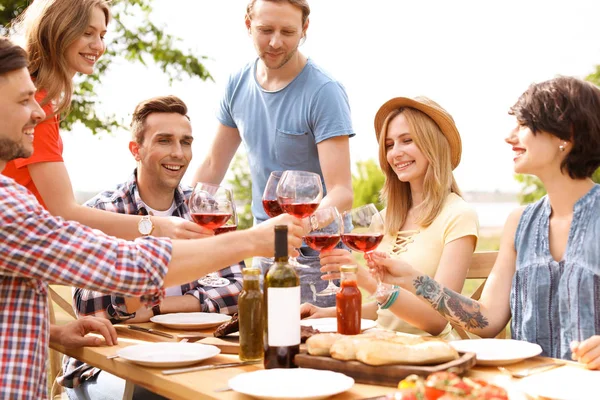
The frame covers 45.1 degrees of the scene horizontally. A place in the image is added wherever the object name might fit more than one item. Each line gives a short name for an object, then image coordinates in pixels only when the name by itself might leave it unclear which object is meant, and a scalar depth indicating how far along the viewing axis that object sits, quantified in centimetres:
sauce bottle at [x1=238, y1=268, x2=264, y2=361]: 218
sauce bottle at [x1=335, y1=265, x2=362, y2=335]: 232
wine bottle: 193
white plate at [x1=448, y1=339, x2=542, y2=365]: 212
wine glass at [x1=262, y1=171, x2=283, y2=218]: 262
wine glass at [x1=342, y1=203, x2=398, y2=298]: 242
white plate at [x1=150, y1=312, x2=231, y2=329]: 282
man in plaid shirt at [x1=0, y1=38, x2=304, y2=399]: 189
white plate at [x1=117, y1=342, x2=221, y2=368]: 212
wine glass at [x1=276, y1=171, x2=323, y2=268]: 238
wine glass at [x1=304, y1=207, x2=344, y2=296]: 233
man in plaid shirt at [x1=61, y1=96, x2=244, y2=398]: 301
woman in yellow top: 308
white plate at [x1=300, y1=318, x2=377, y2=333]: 255
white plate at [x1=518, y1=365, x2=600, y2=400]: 173
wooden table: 183
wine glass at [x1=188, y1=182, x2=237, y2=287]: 265
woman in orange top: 301
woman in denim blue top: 252
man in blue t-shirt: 372
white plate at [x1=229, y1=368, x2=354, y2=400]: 172
